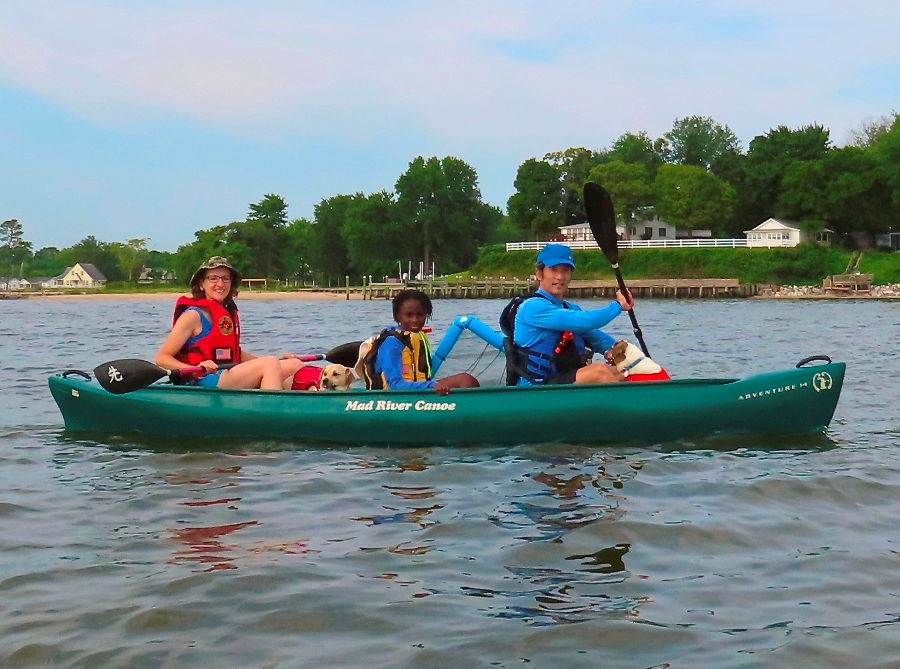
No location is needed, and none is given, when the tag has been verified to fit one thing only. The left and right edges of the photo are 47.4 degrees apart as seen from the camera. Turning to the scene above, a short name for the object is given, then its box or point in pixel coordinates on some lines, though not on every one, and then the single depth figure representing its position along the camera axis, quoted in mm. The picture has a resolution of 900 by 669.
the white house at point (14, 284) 132000
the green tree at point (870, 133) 89938
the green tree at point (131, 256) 126875
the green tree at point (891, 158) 69812
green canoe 7711
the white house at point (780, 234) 70625
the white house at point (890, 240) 73938
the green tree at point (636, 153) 93250
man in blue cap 7695
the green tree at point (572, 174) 85312
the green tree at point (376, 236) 89375
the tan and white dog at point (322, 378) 8406
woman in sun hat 8250
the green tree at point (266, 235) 98500
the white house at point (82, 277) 121769
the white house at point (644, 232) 80312
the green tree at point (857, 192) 69812
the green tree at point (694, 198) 75688
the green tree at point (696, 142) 97688
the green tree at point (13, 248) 154500
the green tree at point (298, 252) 98531
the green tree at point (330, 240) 95812
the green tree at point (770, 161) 74875
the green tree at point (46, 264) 153875
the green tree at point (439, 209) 88688
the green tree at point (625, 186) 77062
